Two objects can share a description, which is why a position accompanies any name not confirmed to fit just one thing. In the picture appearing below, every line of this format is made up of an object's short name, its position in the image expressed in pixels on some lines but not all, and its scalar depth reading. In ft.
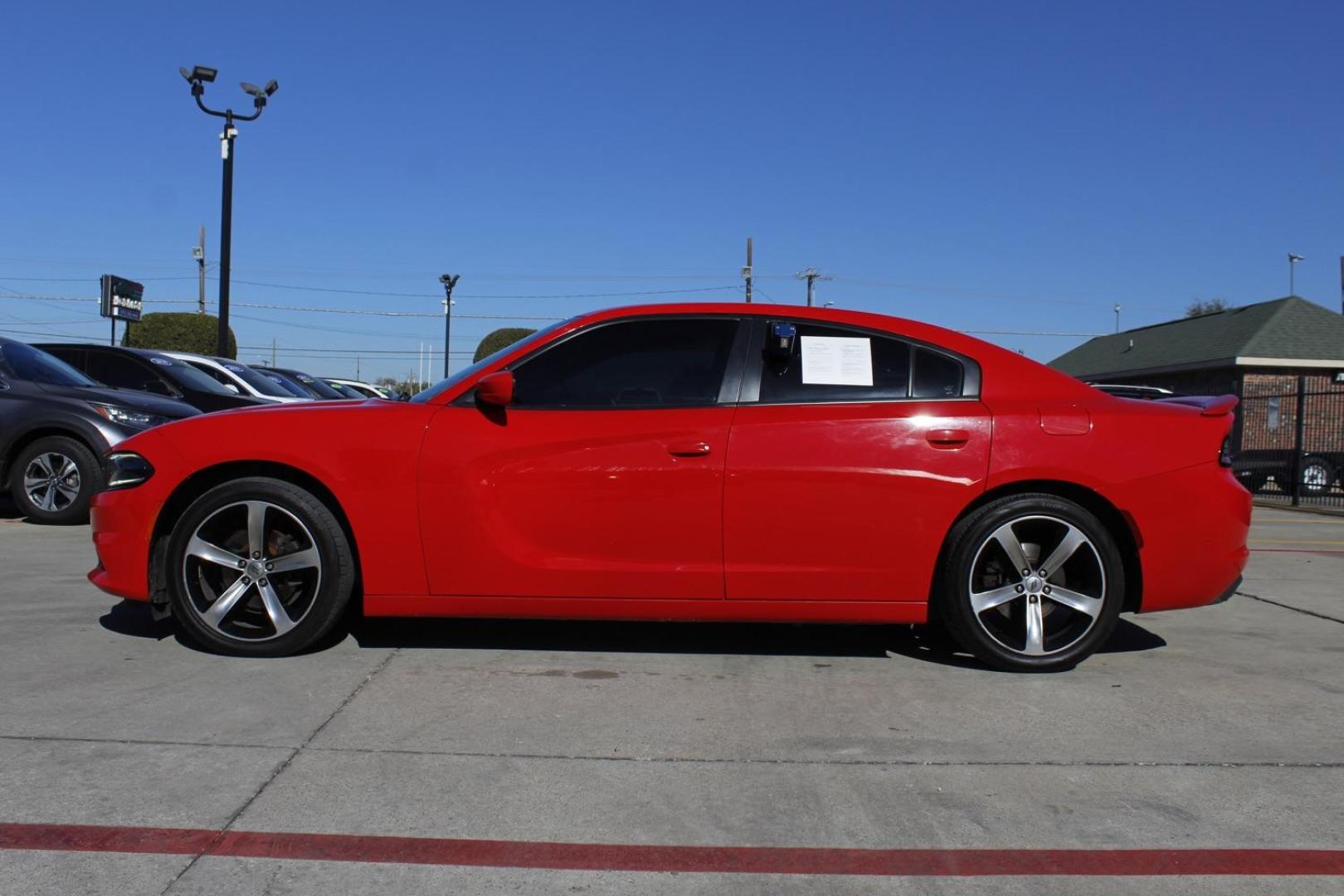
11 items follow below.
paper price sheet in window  15.21
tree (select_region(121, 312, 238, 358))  127.44
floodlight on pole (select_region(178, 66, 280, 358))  65.16
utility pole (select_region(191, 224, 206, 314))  179.84
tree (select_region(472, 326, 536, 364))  125.08
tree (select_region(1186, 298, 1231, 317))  250.57
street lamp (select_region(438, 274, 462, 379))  139.03
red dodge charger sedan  14.58
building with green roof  85.92
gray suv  29.48
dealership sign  80.44
